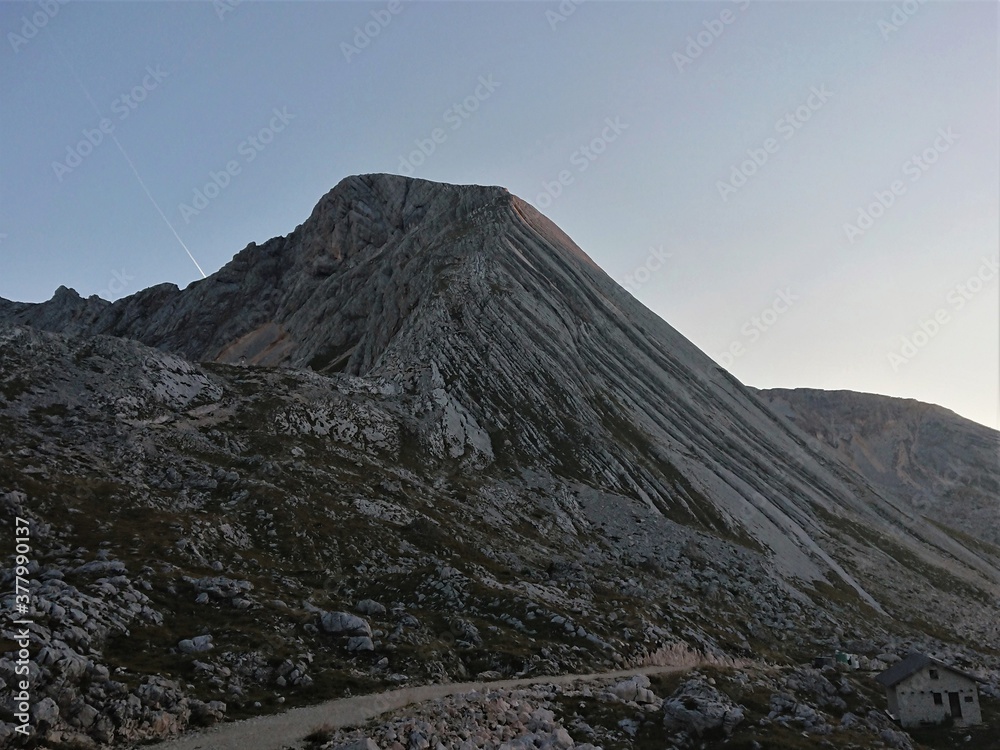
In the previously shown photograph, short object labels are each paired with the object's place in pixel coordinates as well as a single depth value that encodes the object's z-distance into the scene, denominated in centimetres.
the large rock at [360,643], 3303
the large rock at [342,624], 3400
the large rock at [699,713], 3016
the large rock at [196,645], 2866
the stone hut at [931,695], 4016
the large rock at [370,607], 3906
